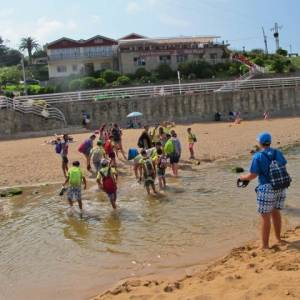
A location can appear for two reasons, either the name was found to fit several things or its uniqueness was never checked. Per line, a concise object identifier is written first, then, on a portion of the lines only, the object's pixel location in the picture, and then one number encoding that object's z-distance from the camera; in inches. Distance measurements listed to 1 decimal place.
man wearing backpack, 195.7
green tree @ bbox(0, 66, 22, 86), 1807.9
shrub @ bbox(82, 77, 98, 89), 1326.8
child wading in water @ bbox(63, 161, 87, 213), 327.4
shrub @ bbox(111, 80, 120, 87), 1336.2
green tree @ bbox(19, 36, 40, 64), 2921.1
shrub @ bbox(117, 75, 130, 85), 1365.4
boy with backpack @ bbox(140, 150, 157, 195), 365.5
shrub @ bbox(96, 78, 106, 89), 1344.8
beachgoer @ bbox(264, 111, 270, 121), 939.1
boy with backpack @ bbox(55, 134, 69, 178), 462.3
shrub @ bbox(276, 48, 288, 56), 1907.7
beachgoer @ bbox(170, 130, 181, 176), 453.7
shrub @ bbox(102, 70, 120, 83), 1420.3
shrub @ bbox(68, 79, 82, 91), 1335.1
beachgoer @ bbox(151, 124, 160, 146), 510.4
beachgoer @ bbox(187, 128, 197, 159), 538.6
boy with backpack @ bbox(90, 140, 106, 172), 441.3
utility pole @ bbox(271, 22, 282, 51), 2213.8
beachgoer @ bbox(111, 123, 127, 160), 539.5
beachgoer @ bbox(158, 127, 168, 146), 495.3
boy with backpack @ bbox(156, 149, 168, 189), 391.1
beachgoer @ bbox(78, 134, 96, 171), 489.7
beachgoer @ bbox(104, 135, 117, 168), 465.7
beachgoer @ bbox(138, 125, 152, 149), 490.1
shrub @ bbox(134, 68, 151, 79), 1478.6
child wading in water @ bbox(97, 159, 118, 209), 324.4
